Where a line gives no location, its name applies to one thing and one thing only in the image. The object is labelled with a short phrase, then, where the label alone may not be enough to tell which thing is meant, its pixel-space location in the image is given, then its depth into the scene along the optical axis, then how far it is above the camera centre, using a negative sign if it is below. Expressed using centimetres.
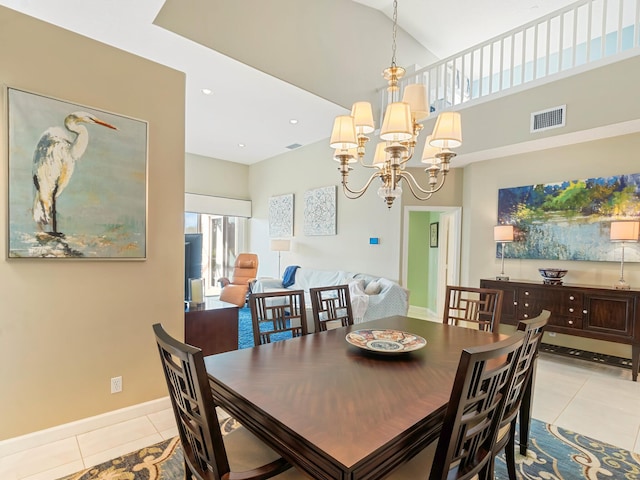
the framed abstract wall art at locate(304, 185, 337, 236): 618 +40
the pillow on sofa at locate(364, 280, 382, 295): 470 -79
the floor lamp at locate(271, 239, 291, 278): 675 -29
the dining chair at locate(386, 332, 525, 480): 95 -59
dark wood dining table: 96 -62
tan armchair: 681 -85
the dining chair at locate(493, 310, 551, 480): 124 -61
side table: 293 -90
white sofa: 439 -86
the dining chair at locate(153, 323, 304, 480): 99 -68
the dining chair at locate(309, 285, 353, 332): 233 -55
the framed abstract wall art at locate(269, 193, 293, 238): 709 +34
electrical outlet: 240 -115
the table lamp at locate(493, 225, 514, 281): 429 +2
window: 777 -30
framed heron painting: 204 +31
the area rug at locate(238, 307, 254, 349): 426 -149
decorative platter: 169 -60
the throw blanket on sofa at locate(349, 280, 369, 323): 436 -96
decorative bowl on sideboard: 383 -45
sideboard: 333 -80
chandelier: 197 +63
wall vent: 361 +132
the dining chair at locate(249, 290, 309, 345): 201 -54
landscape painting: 367 +26
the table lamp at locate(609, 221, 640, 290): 334 +5
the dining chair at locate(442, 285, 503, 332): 239 -55
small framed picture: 652 -2
